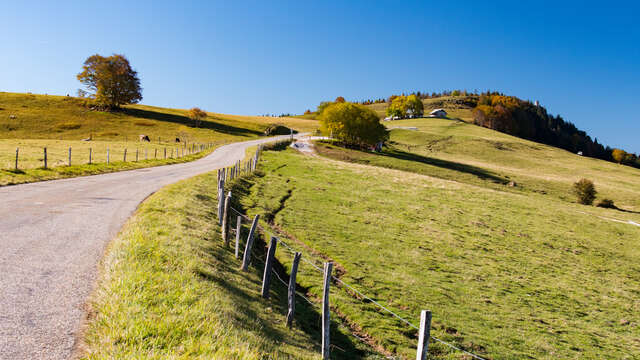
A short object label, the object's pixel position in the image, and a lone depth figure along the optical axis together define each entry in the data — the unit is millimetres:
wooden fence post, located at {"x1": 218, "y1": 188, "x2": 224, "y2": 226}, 19438
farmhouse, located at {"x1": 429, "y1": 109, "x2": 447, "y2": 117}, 178625
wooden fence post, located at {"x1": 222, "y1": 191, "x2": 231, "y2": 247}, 16703
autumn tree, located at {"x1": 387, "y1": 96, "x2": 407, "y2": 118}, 171525
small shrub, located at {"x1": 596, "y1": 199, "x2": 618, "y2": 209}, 50781
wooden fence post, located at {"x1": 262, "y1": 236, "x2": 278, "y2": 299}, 11953
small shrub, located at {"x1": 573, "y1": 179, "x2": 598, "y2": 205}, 51312
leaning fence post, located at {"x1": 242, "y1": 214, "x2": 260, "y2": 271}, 13991
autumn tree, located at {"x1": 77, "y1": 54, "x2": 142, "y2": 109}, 108500
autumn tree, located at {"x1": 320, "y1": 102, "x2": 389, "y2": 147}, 81750
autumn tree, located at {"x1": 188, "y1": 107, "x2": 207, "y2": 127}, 113500
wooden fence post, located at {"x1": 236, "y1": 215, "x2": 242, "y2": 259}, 14928
